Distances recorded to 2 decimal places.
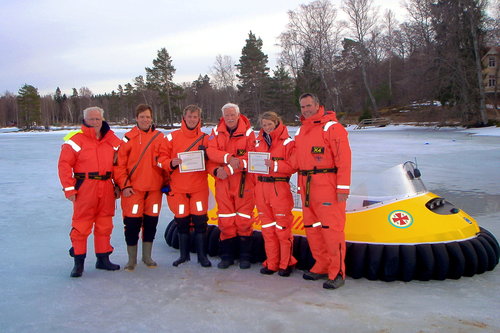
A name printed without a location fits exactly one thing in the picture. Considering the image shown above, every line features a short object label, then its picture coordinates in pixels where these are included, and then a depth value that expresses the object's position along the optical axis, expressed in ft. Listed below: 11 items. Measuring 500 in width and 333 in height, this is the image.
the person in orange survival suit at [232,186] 12.21
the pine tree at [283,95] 148.46
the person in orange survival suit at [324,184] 10.42
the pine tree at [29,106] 199.72
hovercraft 10.42
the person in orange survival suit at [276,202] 11.42
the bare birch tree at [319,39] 112.27
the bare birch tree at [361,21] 110.22
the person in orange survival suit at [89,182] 11.26
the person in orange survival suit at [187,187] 12.21
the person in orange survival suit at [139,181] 11.98
